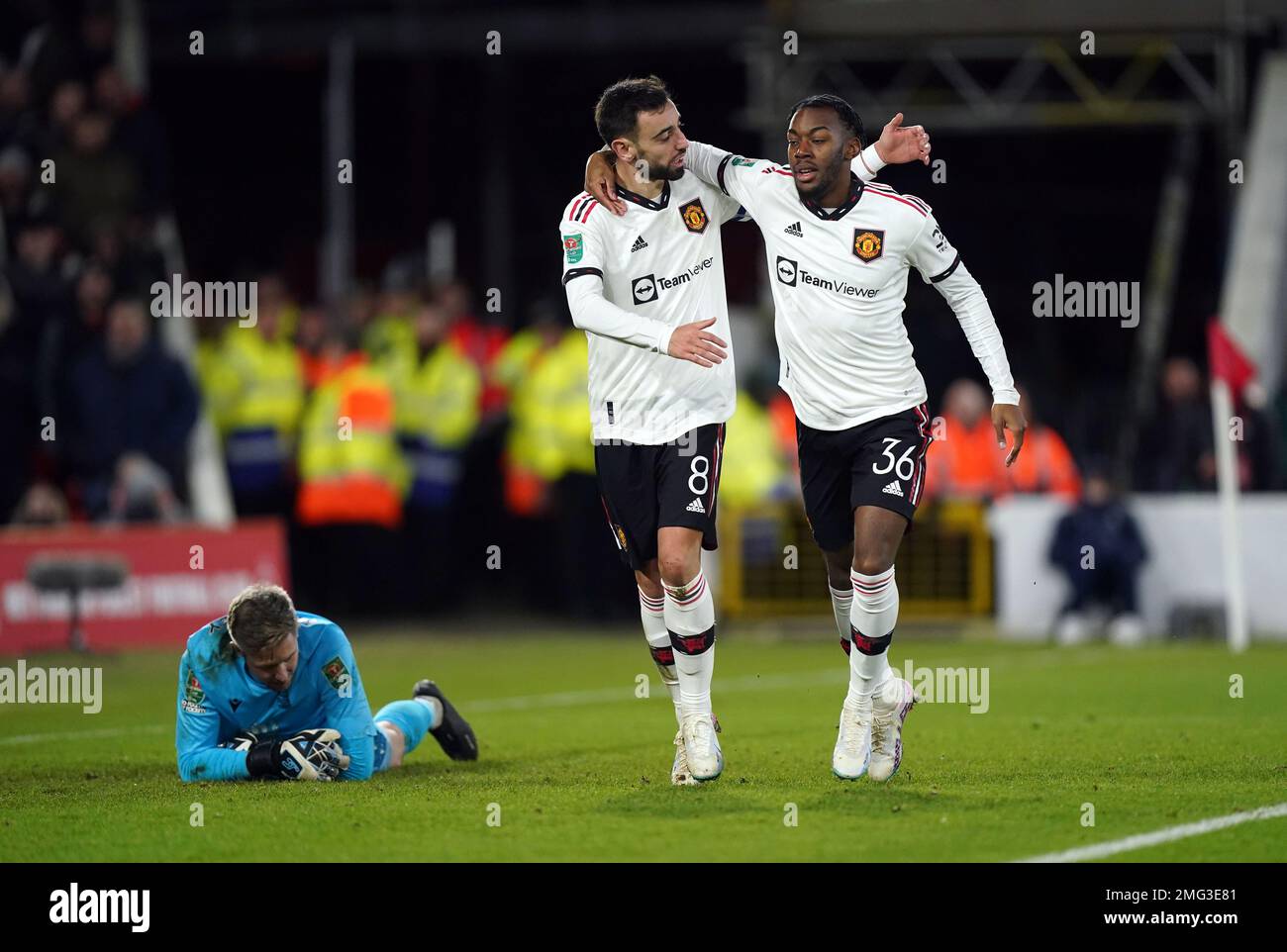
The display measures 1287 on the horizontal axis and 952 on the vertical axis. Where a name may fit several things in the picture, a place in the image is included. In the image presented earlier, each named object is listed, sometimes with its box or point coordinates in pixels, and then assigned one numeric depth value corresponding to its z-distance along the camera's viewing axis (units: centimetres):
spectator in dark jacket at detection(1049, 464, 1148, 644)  1680
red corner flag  1623
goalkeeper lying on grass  866
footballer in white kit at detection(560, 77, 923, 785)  877
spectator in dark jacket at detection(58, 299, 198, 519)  1708
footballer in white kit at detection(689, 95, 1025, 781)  869
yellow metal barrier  1762
